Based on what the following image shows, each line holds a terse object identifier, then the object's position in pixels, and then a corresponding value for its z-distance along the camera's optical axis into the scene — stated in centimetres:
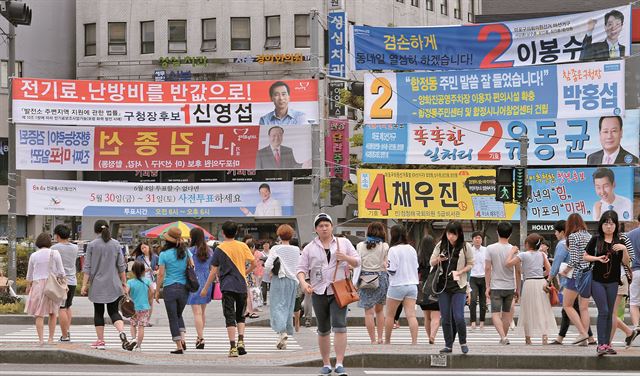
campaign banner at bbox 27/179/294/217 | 3378
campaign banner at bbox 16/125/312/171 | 3294
